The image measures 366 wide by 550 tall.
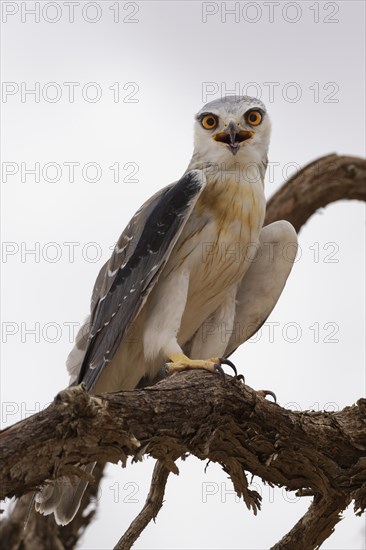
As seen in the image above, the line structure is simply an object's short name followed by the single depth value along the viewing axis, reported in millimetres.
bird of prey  11984
